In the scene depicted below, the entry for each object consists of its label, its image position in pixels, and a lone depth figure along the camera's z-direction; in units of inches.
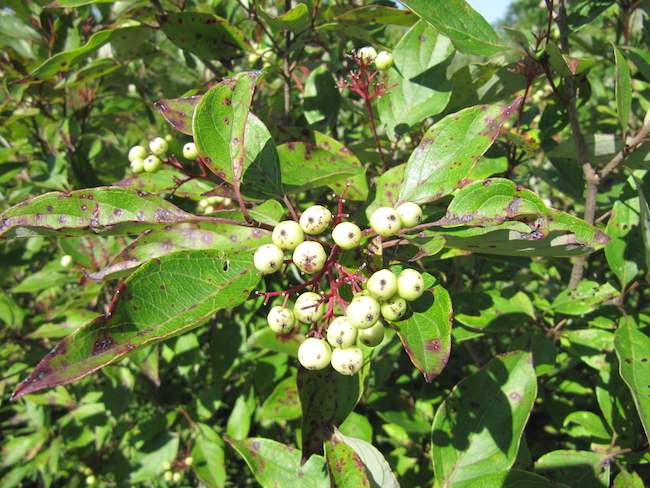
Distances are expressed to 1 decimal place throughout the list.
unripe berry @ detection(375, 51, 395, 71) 7.1
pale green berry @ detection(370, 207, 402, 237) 4.8
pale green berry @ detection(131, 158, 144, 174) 7.1
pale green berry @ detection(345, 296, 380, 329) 4.5
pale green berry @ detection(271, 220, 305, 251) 4.8
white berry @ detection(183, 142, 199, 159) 7.1
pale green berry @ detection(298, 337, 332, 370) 5.0
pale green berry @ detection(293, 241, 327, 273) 4.7
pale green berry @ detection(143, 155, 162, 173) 6.9
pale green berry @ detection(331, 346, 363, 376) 4.9
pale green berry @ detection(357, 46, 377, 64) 6.9
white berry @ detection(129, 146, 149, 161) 7.2
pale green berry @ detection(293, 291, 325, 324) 4.9
